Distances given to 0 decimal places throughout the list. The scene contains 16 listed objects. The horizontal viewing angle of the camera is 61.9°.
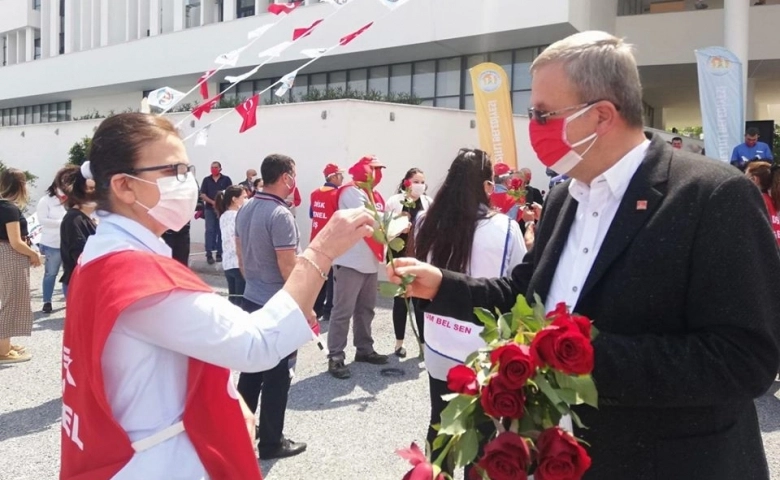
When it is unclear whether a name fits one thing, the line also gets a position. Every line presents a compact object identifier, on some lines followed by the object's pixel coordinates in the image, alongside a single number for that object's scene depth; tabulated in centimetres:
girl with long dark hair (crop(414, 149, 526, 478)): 345
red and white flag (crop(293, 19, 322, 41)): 889
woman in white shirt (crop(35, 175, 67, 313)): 915
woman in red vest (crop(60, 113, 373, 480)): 178
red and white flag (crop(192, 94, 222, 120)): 740
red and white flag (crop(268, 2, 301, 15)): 887
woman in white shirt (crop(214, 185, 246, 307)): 737
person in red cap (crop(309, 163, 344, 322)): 762
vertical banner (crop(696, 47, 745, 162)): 1238
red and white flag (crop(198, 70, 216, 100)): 813
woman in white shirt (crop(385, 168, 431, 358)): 661
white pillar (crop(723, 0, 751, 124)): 1566
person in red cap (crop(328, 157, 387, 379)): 641
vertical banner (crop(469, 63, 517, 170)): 1380
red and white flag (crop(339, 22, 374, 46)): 855
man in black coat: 157
